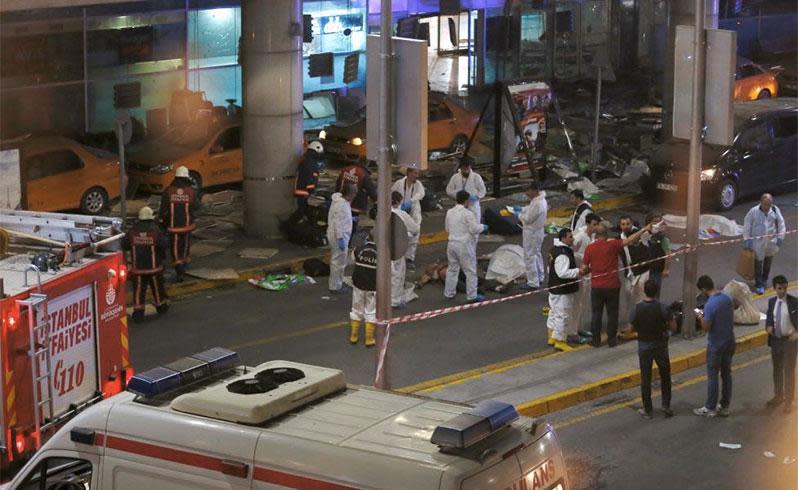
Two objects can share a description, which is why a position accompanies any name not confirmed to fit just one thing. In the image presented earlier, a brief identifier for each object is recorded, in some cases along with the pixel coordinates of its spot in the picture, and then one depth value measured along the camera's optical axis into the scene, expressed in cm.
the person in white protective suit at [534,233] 1864
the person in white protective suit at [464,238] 1798
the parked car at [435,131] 2789
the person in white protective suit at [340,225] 1812
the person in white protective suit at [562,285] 1585
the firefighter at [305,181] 2152
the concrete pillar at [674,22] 2286
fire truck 1059
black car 2423
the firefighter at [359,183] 2050
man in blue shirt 1398
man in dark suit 1400
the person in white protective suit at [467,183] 2044
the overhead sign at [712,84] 1581
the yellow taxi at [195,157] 2502
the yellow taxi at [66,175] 2314
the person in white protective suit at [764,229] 1830
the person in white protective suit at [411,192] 1977
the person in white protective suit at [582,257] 1636
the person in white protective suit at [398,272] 1764
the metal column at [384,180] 1252
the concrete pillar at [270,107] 2153
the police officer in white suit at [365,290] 1592
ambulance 729
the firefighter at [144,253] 1738
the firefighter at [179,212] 1889
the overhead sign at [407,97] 1252
